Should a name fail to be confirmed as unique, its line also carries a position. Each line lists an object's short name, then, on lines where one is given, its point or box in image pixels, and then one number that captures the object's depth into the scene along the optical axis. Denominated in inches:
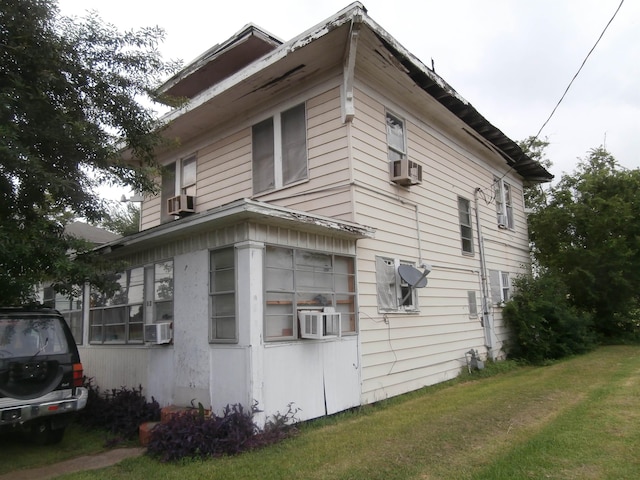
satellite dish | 338.3
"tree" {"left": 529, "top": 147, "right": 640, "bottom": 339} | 571.8
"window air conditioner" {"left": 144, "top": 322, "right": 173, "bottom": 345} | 282.2
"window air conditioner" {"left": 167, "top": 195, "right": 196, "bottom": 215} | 421.1
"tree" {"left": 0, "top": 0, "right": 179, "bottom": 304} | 239.0
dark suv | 220.5
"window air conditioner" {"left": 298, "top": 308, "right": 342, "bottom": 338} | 259.1
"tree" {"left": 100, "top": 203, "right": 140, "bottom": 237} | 1186.3
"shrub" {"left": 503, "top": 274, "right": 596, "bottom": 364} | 476.4
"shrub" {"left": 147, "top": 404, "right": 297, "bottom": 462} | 211.8
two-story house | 256.5
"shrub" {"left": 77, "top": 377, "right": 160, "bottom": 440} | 267.6
